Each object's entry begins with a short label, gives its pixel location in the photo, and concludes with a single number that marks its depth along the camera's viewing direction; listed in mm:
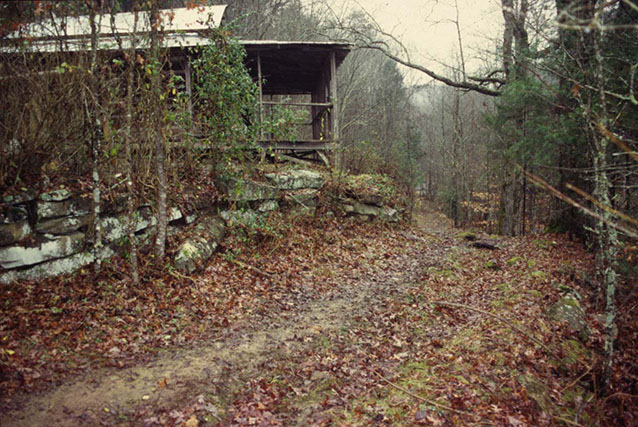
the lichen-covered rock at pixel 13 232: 5426
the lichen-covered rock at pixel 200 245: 7017
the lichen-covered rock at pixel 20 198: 5574
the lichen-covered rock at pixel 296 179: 10477
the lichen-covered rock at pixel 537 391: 4438
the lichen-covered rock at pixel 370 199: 12859
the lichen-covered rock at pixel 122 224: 6638
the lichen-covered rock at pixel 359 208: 12553
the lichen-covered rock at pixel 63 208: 5945
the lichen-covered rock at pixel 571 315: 6176
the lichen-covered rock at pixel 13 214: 5492
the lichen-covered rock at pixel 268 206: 9745
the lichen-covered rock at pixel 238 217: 8820
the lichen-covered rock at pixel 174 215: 7695
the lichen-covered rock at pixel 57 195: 6005
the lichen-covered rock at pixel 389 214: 13276
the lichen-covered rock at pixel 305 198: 10734
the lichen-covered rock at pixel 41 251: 5438
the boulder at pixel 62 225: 5926
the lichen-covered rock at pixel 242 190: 9031
